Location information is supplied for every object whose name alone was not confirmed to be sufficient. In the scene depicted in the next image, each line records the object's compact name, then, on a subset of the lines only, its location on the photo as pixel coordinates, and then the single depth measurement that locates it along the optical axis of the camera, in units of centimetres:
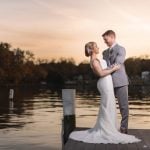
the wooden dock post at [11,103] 2433
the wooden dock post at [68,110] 793
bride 675
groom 704
